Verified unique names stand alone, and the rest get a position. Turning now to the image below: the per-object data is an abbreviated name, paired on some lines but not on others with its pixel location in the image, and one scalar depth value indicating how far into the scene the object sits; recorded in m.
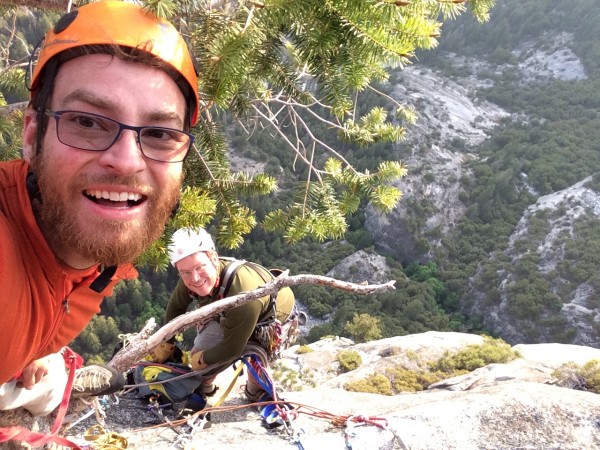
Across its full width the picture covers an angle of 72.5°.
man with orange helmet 1.07
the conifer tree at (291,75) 1.49
